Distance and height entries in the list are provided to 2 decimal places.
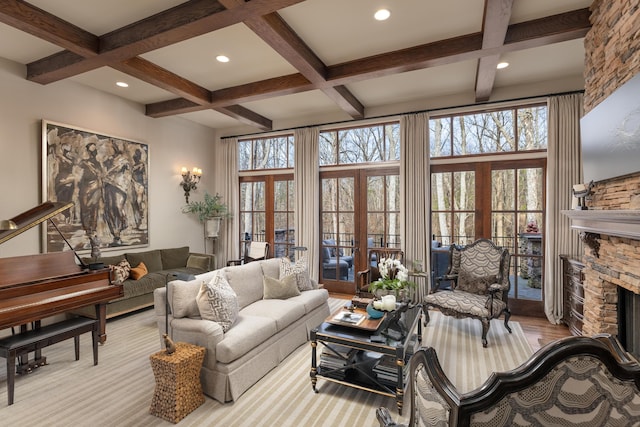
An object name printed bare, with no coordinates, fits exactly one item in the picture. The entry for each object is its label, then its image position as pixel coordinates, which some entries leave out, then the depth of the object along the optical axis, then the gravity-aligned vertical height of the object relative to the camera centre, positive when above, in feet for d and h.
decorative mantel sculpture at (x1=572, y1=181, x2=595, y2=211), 9.60 +0.53
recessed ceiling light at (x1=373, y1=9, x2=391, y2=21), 9.30 +5.96
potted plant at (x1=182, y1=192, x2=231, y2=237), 20.54 +0.00
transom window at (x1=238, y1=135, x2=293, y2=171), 20.95 +4.04
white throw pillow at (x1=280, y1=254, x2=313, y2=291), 13.34 -2.64
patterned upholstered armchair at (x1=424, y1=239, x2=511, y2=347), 11.85 -3.21
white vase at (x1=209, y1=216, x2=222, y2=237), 21.27 -1.10
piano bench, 8.14 -3.65
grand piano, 8.71 -2.32
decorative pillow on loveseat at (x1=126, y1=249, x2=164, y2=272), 16.33 -2.57
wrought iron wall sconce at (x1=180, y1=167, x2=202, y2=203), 20.04 +2.07
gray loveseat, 14.21 -3.32
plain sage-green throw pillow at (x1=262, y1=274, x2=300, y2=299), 12.55 -3.14
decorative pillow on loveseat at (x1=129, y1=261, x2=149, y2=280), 15.35 -3.05
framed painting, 13.83 +1.22
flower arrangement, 10.50 -2.39
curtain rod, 14.13 +5.28
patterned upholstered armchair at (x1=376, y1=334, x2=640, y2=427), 3.06 -1.84
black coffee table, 7.96 -4.24
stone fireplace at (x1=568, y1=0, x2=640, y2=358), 7.33 -0.17
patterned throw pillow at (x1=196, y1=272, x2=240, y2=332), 9.00 -2.77
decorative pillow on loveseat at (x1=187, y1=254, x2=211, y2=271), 18.65 -3.10
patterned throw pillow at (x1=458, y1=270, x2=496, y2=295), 13.42 -3.19
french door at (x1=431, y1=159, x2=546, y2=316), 14.88 -0.17
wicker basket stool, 7.43 -4.24
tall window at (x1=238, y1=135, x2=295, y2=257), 20.92 +1.26
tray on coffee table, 8.98 -3.33
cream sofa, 8.27 -3.59
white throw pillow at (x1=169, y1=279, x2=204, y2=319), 9.23 -2.67
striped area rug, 7.55 -5.04
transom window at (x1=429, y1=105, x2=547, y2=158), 14.83 +3.91
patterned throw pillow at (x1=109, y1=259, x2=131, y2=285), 14.67 -2.75
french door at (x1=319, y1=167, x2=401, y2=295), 17.89 -0.54
